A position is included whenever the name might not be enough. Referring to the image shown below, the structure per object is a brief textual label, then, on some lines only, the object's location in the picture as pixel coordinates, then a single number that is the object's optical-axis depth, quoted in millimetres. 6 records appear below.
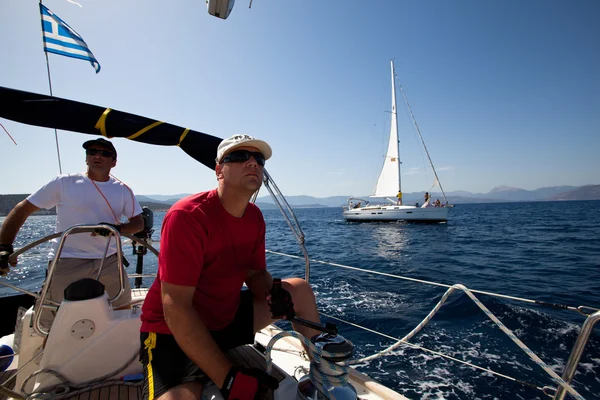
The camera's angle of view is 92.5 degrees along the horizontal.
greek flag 3820
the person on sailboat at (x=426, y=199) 29594
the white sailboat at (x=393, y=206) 28969
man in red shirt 1229
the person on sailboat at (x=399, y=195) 31144
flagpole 2971
